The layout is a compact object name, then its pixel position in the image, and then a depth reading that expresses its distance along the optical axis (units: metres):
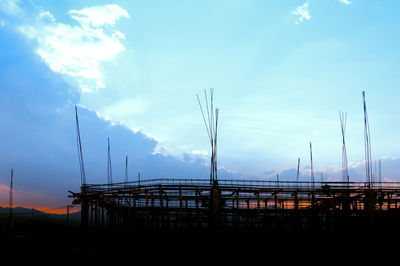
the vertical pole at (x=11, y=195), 45.65
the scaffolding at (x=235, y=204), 33.16
